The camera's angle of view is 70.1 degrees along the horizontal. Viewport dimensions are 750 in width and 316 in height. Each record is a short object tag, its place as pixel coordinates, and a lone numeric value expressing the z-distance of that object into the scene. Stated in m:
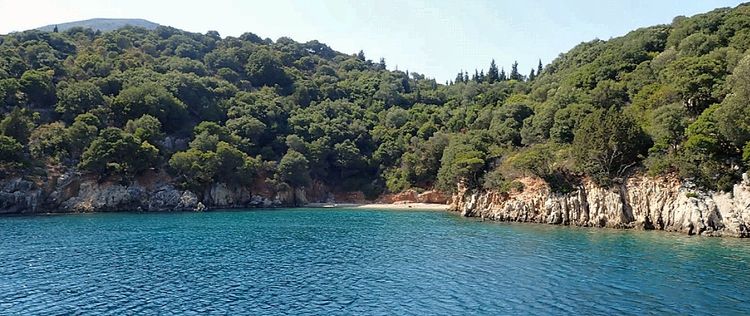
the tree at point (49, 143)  77.88
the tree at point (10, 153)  71.62
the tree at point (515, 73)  145.99
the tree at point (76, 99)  87.38
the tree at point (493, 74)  148.00
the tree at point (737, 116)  44.18
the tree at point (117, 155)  77.62
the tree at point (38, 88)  86.69
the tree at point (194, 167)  84.81
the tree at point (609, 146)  53.22
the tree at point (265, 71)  136.50
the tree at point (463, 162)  71.38
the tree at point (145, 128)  86.37
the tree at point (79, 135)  79.50
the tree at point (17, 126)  76.62
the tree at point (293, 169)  95.56
